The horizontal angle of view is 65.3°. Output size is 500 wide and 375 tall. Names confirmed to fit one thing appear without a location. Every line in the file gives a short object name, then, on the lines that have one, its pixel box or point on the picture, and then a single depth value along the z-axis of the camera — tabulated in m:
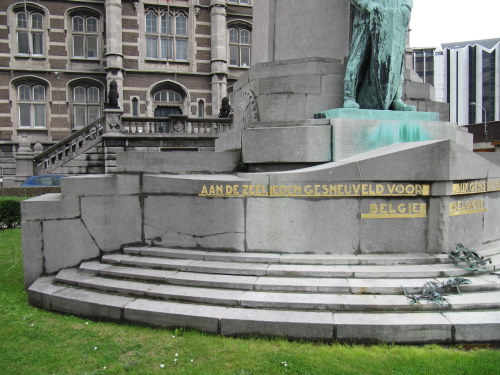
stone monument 4.09
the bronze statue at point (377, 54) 6.29
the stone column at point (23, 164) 19.73
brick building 27.17
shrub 11.66
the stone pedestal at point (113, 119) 21.08
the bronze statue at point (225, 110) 23.67
